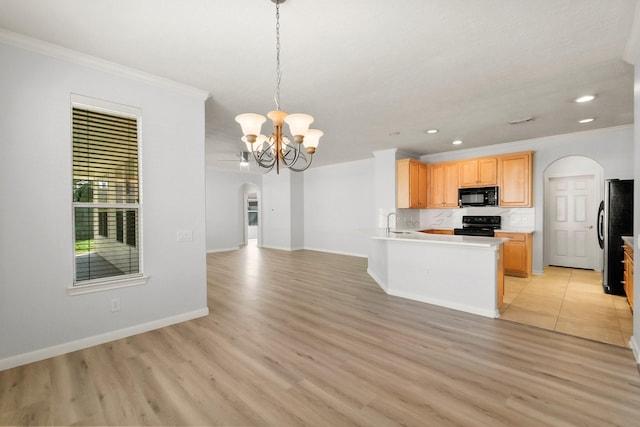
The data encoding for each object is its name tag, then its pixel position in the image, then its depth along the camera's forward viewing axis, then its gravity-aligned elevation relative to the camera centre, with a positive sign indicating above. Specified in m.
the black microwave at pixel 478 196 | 5.63 +0.27
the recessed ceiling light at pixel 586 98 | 3.42 +1.34
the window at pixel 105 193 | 2.65 +0.19
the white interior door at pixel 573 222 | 5.97 -0.28
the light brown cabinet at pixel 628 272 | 3.43 -0.81
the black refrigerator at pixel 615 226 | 4.05 -0.25
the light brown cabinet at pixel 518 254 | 5.21 -0.83
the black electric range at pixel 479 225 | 5.68 -0.33
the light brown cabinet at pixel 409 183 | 5.99 +0.57
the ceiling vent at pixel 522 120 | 4.20 +1.34
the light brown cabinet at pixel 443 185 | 6.14 +0.54
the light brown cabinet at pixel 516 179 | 5.32 +0.57
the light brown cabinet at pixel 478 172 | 5.65 +0.76
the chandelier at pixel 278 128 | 2.16 +0.66
